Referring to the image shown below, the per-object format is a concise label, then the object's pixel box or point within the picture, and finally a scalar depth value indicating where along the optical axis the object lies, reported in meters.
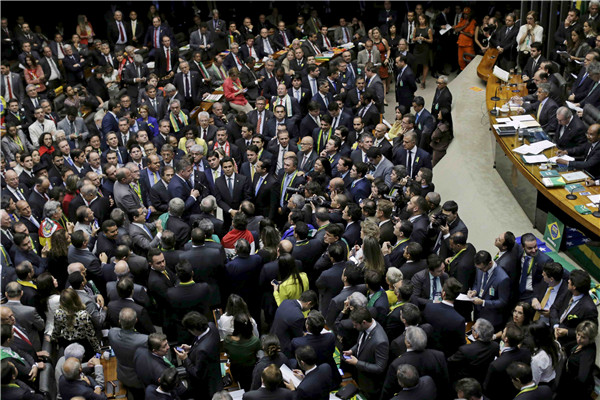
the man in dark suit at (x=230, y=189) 8.89
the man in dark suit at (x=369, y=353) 5.68
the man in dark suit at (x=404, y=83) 12.10
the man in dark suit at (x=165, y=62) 13.44
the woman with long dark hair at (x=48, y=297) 6.48
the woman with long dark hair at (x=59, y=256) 7.34
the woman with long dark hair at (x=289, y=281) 6.52
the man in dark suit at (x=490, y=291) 6.54
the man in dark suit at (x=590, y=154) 8.65
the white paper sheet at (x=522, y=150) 9.45
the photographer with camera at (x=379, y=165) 8.86
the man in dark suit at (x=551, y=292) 6.46
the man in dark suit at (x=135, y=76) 12.84
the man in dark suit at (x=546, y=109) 10.05
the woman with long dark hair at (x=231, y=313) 6.06
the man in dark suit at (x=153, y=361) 5.58
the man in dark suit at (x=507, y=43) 13.27
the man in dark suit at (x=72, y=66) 13.91
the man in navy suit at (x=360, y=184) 8.46
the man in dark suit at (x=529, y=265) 6.89
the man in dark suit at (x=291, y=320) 5.99
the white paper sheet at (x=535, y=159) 9.14
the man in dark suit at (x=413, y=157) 9.19
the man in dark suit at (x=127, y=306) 6.28
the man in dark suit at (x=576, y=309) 6.23
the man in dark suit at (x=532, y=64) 11.46
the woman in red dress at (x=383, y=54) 13.75
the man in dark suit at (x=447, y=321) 5.88
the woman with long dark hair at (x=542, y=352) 5.58
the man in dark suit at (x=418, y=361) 5.39
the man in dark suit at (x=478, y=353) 5.66
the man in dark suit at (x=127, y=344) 5.90
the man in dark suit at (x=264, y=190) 8.82
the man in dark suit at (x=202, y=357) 5.78
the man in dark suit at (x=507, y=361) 5.48
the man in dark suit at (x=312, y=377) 5.29
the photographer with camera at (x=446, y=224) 7.30
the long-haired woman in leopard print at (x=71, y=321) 6.19
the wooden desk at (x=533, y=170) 7.90
